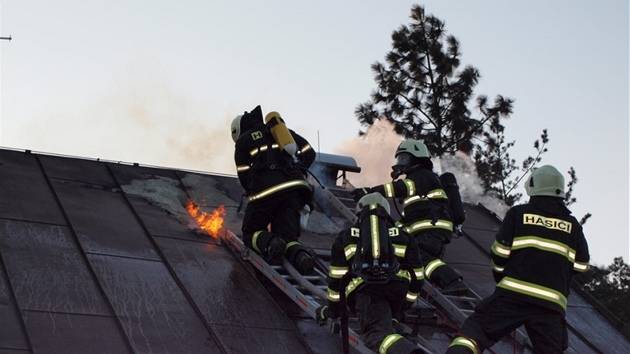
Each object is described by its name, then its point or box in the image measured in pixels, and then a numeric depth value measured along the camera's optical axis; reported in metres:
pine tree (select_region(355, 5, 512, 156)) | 22.56
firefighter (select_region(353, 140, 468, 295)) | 9.73
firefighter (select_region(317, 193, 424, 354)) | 7.65
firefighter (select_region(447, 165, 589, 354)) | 7.18
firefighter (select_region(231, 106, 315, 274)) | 9.73
